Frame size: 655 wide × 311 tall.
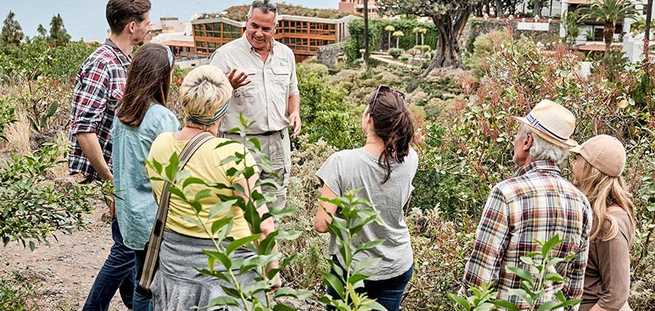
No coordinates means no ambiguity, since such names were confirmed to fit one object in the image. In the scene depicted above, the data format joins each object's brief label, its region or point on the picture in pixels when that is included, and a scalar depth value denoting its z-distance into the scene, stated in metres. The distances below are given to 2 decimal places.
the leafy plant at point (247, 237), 1.37
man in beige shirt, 4.22
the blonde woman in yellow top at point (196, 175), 2.57
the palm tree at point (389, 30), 43.53
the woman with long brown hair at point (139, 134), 3.04
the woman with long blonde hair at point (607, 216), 2.84
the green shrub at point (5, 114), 3.43
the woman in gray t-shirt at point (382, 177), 2.93
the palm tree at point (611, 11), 28.28
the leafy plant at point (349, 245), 1.39
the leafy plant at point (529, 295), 1.43
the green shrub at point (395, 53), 41.36
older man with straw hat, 2.60
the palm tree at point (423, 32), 44.37
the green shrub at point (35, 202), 2.86
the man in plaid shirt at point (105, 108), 3.39
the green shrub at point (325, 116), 8.70
